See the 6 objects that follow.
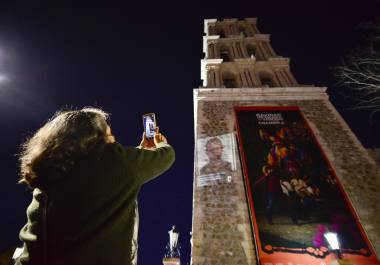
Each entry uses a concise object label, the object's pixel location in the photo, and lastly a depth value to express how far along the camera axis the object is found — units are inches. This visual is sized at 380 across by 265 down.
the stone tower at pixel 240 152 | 257.8
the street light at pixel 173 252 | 330.6
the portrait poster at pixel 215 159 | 317.4
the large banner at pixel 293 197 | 241.3
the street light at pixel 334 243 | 226.1
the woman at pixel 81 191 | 44.2
